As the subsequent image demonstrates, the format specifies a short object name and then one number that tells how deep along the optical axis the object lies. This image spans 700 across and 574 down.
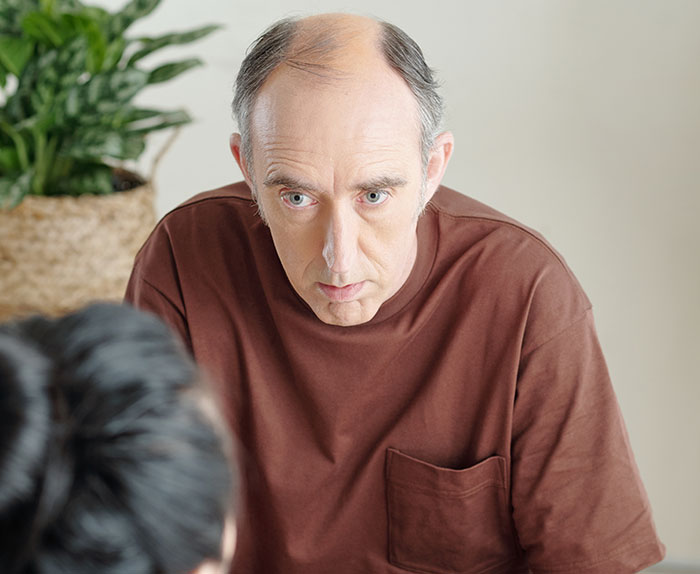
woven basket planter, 2.17
